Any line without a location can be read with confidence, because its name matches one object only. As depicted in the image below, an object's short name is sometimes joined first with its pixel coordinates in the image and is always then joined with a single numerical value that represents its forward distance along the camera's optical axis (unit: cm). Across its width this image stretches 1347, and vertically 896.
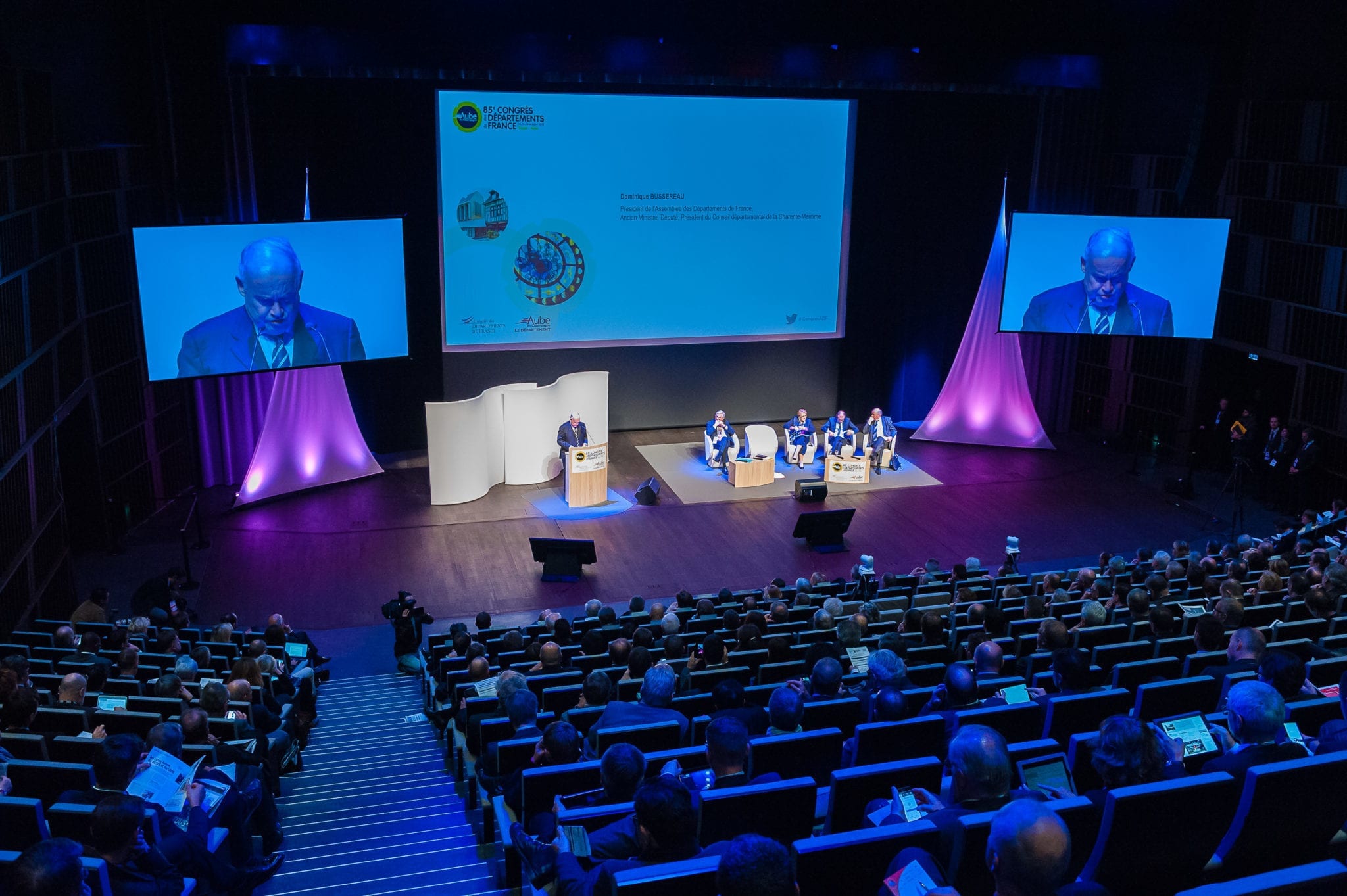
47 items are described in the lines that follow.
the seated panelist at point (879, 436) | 1464
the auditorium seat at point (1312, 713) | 414
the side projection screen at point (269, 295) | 1111
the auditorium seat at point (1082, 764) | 366
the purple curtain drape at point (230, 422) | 1383
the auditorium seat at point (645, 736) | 443
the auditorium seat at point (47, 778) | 409
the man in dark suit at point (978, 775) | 312
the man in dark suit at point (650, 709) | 461
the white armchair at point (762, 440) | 1440
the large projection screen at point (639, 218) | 1438
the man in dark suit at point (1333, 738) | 373
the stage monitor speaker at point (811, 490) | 1325
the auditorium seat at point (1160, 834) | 298
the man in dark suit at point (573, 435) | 1330
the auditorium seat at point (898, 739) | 418
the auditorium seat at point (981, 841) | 291
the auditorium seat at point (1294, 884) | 242
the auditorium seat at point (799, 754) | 396
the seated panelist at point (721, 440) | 1442
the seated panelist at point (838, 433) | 1434
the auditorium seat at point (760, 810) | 326
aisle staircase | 460
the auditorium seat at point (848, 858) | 280
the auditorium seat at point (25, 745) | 470
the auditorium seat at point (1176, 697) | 461
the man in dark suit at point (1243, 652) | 488
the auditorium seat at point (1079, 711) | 449
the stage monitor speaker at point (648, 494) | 1309
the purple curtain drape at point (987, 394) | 1588
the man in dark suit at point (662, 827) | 278
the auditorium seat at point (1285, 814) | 311
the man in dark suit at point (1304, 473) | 1289
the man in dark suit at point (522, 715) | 462
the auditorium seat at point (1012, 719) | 439
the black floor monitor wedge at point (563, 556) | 1068
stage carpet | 1364
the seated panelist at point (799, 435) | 1473
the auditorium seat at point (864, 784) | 344
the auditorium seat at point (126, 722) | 511
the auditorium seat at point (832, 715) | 473
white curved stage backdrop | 1284
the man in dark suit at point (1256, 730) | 352
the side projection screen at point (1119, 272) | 1391
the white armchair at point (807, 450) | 1484
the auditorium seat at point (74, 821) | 360
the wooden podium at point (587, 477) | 1277
